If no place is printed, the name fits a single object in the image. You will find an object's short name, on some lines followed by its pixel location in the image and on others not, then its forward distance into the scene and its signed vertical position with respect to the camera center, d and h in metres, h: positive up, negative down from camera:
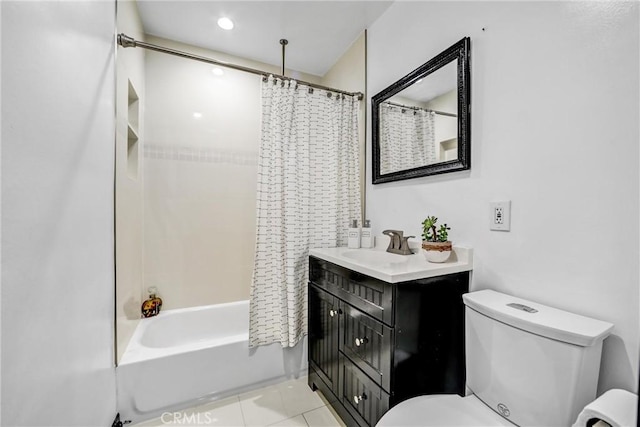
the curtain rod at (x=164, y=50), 1.43 +0.92
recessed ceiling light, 1.88 +1.37
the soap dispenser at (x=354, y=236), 1.81 -0.17
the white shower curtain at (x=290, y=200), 1.73 +0.08
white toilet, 0.75 -0.49
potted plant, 1.24 -0.14
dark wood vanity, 1.07 -0.57
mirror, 1.29 +0.54
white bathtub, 1.43 -0.97
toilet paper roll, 0.61 -0.47
